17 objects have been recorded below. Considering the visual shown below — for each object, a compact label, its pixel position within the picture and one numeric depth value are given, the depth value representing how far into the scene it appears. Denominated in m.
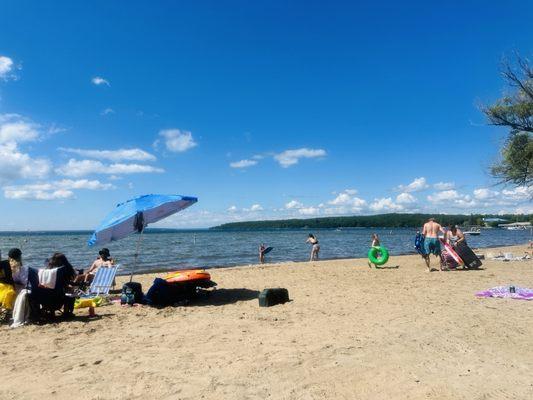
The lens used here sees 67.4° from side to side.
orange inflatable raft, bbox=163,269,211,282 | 7.99
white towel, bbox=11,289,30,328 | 6.41
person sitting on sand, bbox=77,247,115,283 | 9.70
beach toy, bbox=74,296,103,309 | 7.70
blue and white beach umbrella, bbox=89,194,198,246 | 7.98
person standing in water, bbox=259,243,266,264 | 19.94
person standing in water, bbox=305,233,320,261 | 20.83
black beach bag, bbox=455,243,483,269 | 12.79
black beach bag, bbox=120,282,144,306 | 8.05
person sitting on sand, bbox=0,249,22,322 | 6.64
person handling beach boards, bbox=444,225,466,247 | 13.03
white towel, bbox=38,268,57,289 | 6.64
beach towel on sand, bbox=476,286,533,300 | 7.49
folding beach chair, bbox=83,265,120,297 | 8.72
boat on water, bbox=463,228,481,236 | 62.97
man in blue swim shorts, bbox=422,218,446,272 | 12.40
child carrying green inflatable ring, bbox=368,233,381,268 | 15.24
